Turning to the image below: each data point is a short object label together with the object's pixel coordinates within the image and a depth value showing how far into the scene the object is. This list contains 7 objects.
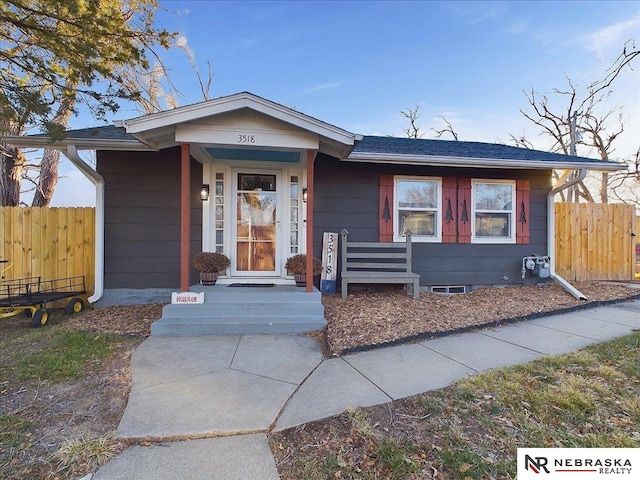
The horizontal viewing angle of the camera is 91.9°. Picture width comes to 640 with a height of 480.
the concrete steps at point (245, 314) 4.09
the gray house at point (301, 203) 5.36
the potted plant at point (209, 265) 5.13
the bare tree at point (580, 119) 15.09
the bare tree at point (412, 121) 16.70
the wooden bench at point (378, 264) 5.28
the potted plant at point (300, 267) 5.25
